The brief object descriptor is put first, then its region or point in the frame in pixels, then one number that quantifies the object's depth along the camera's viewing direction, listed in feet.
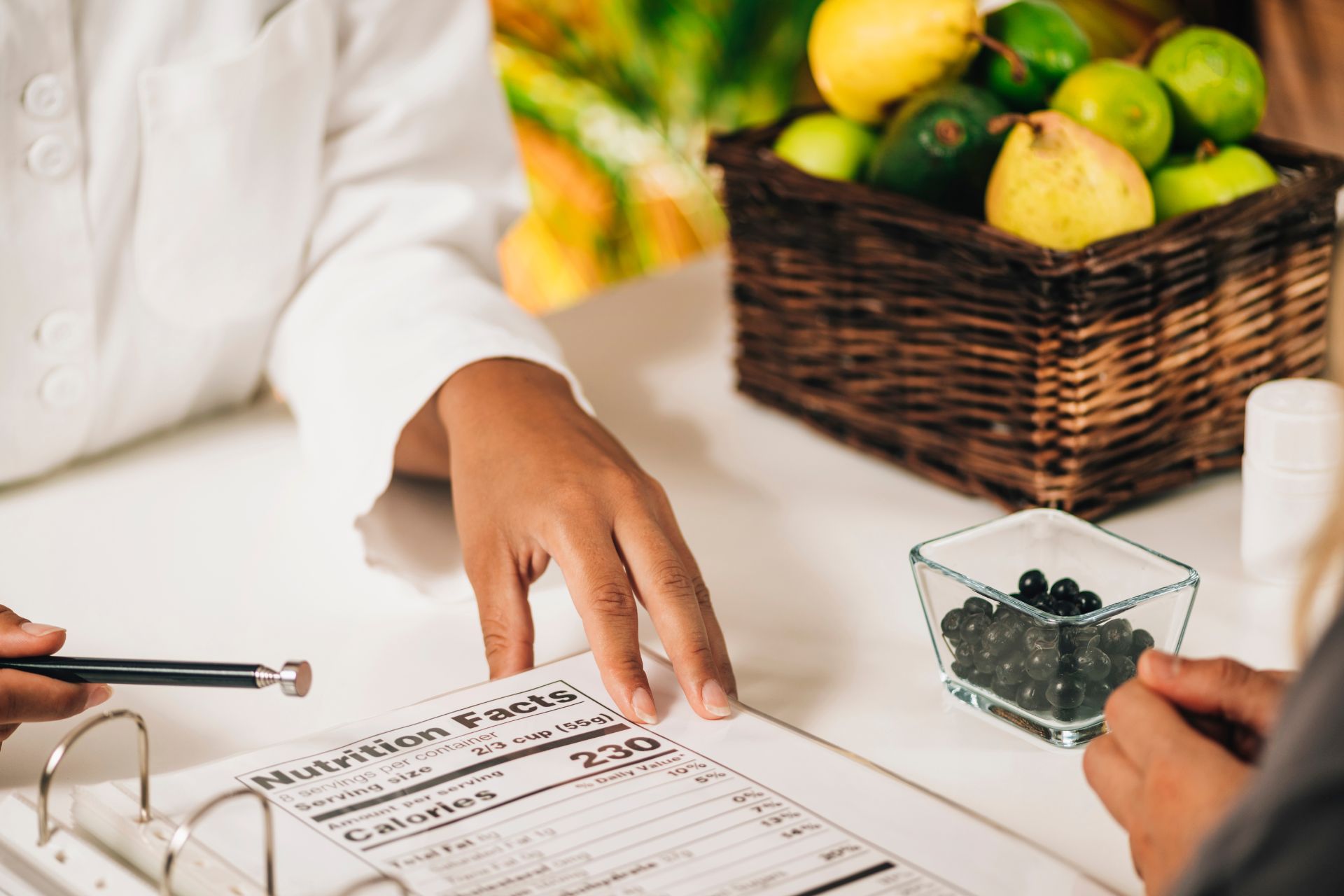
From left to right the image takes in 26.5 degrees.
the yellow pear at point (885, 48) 4.53
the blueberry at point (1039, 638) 3.82
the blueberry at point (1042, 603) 3.93
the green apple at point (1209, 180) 4.44
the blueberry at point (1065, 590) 3.92
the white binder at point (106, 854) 3.52
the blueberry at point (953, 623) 3.95
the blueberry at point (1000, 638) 3.88
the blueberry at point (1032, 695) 3.88
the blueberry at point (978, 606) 3.91
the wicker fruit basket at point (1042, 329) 4.31
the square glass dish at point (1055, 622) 3.84
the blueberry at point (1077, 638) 3.82
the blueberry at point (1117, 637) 3.86
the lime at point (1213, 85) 4.53
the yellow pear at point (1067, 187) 4.30
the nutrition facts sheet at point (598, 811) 3.53
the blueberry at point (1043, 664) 3.83
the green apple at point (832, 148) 4.68
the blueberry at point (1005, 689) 3.91
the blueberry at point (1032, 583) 3.97
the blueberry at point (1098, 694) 3.86
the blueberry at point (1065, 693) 3.85
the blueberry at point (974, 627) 3.92
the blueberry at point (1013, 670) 3.88
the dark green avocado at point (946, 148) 4.43
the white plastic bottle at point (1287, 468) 4.16
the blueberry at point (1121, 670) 3.86
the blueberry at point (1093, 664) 3.83
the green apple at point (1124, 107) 4.43
